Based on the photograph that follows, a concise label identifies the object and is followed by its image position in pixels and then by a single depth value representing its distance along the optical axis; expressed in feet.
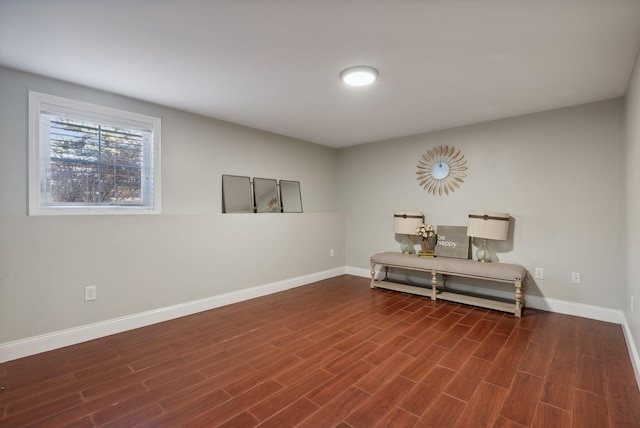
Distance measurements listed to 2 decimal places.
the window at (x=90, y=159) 8.44
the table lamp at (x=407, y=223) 14.20
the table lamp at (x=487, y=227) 11.57
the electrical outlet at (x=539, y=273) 11.51
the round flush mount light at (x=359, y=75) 7.95
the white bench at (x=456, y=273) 10.91
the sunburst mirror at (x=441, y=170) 13.60
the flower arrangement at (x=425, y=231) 13.76
